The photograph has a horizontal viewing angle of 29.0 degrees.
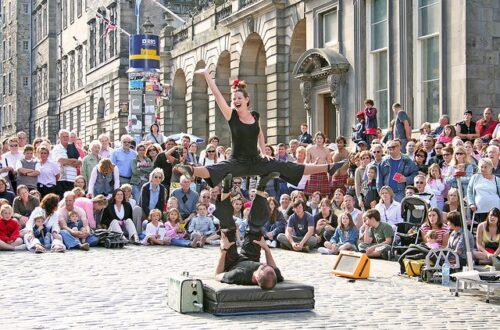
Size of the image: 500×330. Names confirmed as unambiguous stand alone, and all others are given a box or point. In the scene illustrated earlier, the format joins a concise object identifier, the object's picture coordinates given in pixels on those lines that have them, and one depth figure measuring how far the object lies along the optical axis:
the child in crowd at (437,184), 16.30
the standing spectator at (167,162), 20.00
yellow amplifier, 13.37
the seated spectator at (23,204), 18.09
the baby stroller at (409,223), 15.15
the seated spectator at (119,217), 18.53
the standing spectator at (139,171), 20.03
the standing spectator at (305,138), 24.53
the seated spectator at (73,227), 17.61
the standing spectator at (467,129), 19.25
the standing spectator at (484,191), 14.62
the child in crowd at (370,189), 17.64
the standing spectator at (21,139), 20.88
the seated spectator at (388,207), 16.38
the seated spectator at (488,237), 13.25
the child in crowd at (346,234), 16.77
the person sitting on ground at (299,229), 17.89
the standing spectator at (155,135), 22.77
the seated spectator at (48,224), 17.17
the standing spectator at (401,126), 20.53
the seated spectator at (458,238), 13.18
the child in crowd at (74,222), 17.94
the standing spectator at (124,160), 20.12
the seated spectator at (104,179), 18.98
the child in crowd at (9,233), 17.23
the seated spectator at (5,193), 18.36
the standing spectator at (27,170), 19.12
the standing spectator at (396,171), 17.09
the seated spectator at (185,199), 19.56
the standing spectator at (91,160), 19.88
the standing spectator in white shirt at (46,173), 19.31
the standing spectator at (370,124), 22.75
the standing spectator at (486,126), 18.83
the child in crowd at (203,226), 19.19
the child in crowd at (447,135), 18.92
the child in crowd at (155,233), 18.75
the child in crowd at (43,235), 17.53
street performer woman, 11.12
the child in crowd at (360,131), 23.02
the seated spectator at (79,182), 18.94
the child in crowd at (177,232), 18.78
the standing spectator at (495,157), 15.43
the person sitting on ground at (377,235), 15.78
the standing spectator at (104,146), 20.56
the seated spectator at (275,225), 18.59
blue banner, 32.25
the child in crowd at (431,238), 14.04
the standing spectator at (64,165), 19.92
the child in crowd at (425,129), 19.78
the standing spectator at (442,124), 20.08
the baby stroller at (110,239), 18.08
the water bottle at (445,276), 12.78
